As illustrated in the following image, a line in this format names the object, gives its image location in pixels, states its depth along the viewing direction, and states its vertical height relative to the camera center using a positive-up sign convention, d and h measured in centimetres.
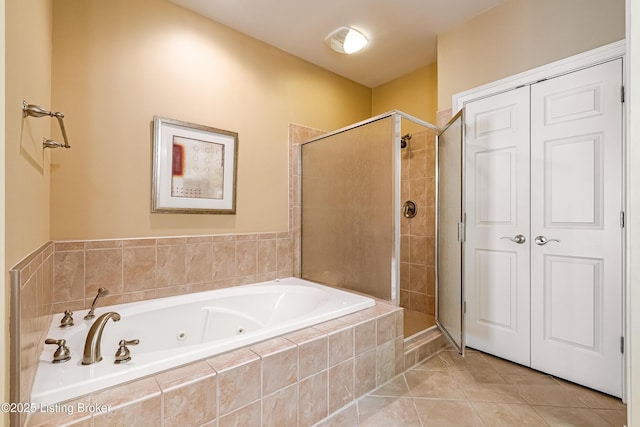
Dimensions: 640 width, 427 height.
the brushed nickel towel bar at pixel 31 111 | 104 +36
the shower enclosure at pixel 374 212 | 207 +1
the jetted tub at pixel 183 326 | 105 -60
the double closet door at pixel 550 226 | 170 -8
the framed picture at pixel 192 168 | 205 +33
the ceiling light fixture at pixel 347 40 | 246 +148
